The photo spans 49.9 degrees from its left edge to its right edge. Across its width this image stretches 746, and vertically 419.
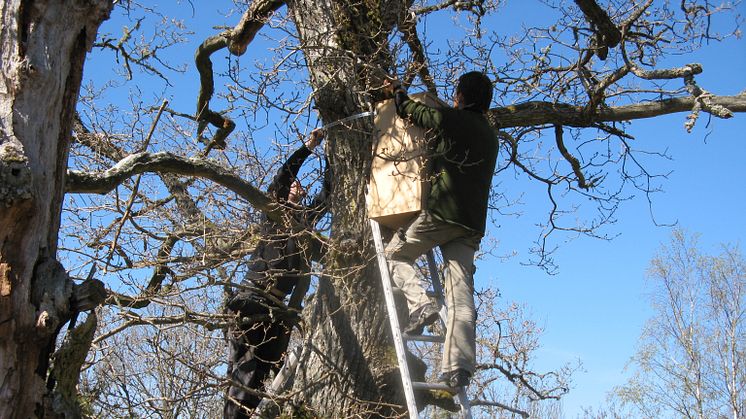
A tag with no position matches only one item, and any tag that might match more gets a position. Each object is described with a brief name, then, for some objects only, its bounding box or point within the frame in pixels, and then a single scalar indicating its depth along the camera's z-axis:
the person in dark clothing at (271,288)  5.47
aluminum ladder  4.57
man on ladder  4.71
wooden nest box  4.95
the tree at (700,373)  21.24
